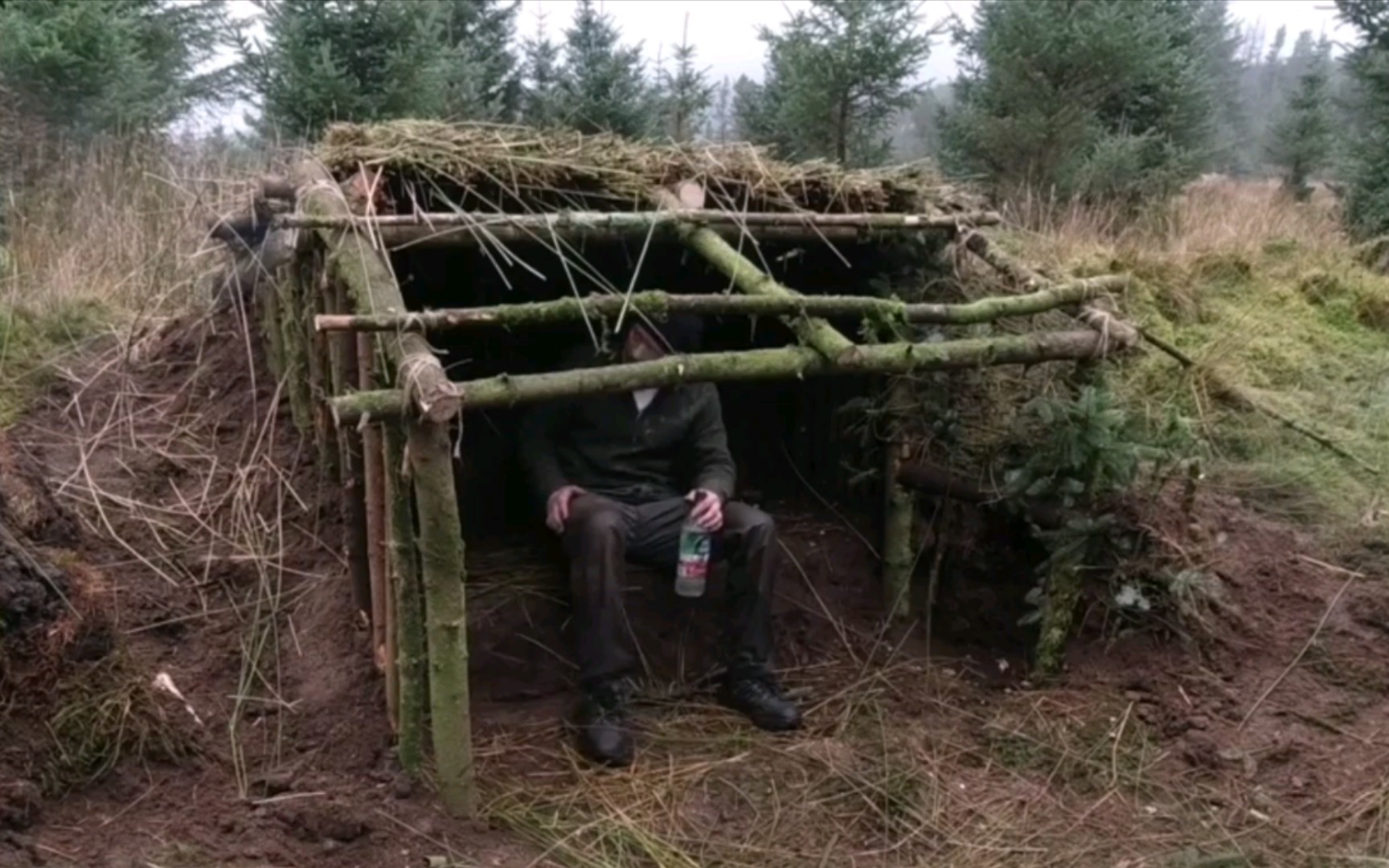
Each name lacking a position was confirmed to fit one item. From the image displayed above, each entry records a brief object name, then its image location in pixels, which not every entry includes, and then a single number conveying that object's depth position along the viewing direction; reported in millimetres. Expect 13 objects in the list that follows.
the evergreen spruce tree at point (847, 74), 13844
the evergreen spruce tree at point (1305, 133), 20266
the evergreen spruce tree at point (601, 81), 13656
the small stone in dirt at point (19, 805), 3604
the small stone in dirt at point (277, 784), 4023
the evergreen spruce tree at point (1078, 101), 13727
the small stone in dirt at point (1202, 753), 4535
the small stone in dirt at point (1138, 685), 4895
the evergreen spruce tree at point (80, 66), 10266
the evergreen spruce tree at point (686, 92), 14039
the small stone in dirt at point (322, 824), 3797
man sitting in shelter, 4543
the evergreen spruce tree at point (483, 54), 13164
